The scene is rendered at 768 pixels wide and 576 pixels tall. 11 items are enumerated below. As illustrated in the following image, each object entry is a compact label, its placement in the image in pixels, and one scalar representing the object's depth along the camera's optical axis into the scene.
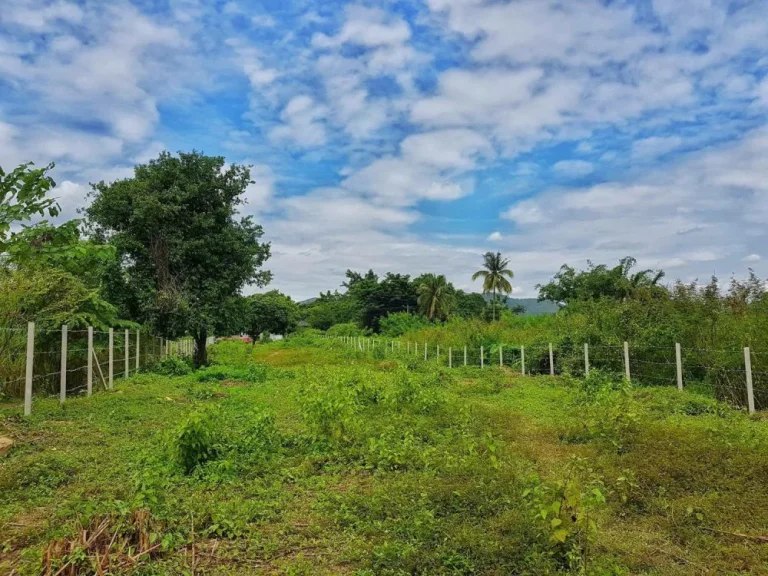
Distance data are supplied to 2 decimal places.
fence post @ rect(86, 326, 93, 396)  10.36
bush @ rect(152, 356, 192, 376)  16.87
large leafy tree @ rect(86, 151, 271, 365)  17.50
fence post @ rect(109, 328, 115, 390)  11.61
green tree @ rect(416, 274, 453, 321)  50.44
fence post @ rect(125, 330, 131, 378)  13.98
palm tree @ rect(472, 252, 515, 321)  50.84
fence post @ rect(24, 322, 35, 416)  7.75
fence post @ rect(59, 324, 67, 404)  9.39
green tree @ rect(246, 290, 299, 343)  53.59
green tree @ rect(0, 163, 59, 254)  6.52
